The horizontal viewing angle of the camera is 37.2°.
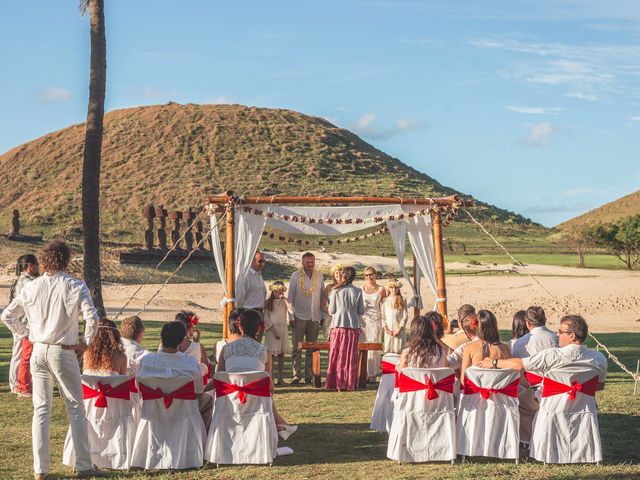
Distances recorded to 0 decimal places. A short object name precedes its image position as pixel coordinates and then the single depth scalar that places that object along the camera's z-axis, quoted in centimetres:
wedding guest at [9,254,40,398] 1080
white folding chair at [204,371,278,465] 827
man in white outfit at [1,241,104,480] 757
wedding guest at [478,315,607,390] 807
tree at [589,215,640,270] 5856
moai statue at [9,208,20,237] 4678
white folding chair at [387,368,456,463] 833
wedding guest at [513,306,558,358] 934
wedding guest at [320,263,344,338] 1315
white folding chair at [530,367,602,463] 816
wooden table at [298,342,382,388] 1350
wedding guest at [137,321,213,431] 797
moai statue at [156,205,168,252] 4242
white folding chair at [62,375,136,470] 819
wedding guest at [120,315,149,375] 870
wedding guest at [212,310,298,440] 842
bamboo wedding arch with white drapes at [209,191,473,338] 1323
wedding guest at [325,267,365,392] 1312
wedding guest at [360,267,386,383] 1445
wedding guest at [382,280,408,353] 1430
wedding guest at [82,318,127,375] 836
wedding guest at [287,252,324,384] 1416
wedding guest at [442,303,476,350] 981
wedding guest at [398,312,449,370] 841
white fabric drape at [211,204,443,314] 1376
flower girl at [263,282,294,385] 1396
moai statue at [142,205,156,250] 4006
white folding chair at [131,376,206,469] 805
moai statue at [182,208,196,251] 4484
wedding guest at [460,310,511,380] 848
